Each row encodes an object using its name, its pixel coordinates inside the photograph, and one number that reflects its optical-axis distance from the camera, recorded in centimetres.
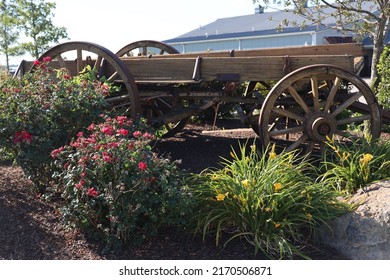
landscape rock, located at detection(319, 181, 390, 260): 428
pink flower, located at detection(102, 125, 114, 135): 422
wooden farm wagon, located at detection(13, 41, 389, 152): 569
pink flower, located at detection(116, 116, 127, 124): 459
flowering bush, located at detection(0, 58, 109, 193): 483
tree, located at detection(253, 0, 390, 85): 841
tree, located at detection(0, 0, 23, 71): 1956
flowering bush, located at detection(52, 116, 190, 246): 394
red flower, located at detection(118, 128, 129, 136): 418
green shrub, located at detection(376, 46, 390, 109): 799
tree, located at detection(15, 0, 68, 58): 1905
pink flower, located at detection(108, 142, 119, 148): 404
